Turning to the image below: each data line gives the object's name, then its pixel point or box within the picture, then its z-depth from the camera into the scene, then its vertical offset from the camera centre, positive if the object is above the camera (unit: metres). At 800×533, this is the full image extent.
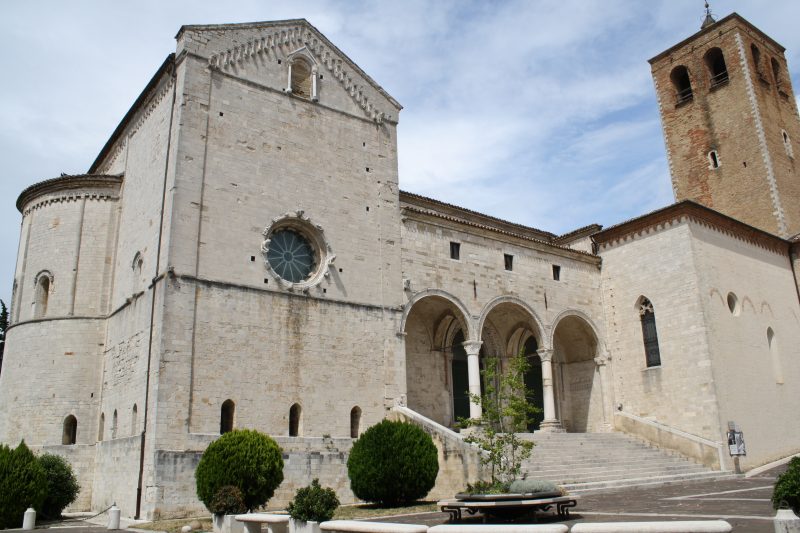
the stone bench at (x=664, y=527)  7.04 -0.59
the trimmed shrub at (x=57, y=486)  16.73 +0.05
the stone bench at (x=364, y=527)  8.02 -0.60
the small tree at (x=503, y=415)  14.95 +1.23
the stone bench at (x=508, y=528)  7.16 -0.57
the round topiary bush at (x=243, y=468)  14.41 +0.30
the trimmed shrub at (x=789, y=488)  8.57 -0.29
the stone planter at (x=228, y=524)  12.36 -0.74
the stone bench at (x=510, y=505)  11.35 -0.51
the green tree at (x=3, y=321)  31.21 +7.42
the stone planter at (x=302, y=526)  10.42 -0.69
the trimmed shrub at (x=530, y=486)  12.18 -0.23
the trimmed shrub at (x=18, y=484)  14.55 +0.10
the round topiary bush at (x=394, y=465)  15.88 +0.28
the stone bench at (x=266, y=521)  11.02 -0.64
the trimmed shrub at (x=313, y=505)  10.55 -0.38
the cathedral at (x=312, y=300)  17.61 +5.50
